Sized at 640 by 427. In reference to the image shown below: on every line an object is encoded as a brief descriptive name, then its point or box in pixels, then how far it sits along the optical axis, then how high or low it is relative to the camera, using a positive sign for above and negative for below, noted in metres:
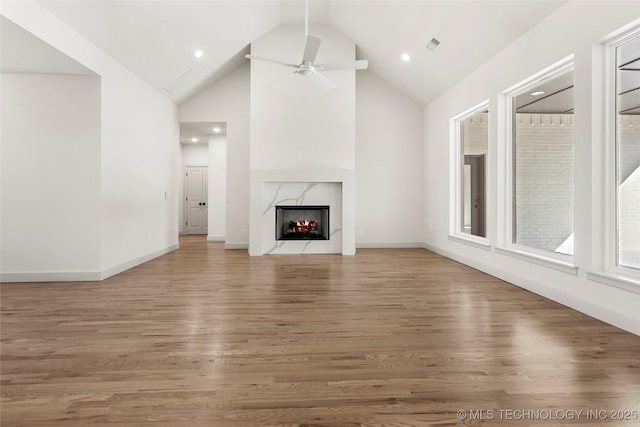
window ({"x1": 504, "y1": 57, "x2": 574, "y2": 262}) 3.51 +0.51
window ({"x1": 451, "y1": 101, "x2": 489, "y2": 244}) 5.09 +0.58
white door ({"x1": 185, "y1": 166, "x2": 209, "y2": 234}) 9.96 +0.34
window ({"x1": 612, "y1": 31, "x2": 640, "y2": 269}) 2.69 +0.45
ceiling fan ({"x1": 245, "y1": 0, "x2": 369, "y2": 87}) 4.03 +1.74
